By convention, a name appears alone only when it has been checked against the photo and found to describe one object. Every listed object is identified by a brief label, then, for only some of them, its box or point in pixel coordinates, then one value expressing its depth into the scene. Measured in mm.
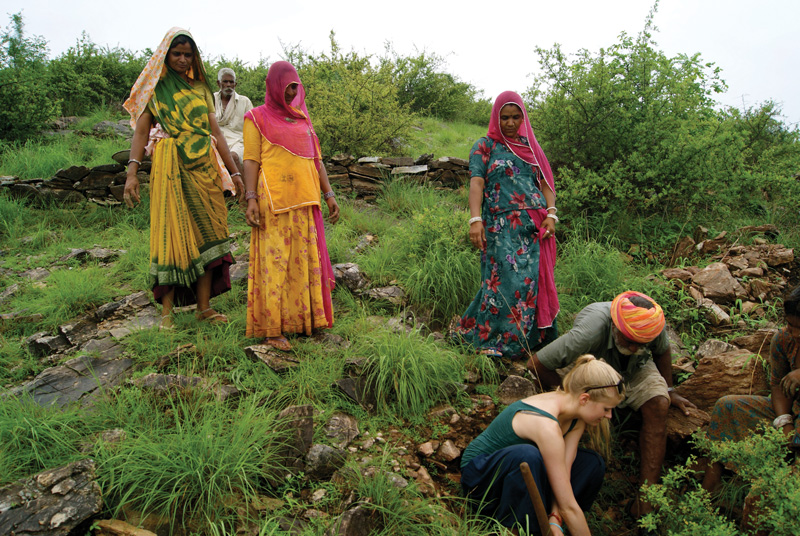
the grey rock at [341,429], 2773
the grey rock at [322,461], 2531
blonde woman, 2357
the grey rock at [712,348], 3531
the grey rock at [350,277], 4496
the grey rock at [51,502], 1989
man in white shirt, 6219
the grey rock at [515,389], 3158
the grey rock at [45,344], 3592
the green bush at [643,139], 5234
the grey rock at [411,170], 6852
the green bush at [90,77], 9117
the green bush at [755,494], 1937
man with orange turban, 2785
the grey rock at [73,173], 6230
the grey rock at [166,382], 2820
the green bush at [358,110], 7375
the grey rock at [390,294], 4359
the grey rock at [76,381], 2986
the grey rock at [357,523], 2133
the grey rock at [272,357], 3262
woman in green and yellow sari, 3457
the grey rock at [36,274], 4781
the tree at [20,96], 7363
